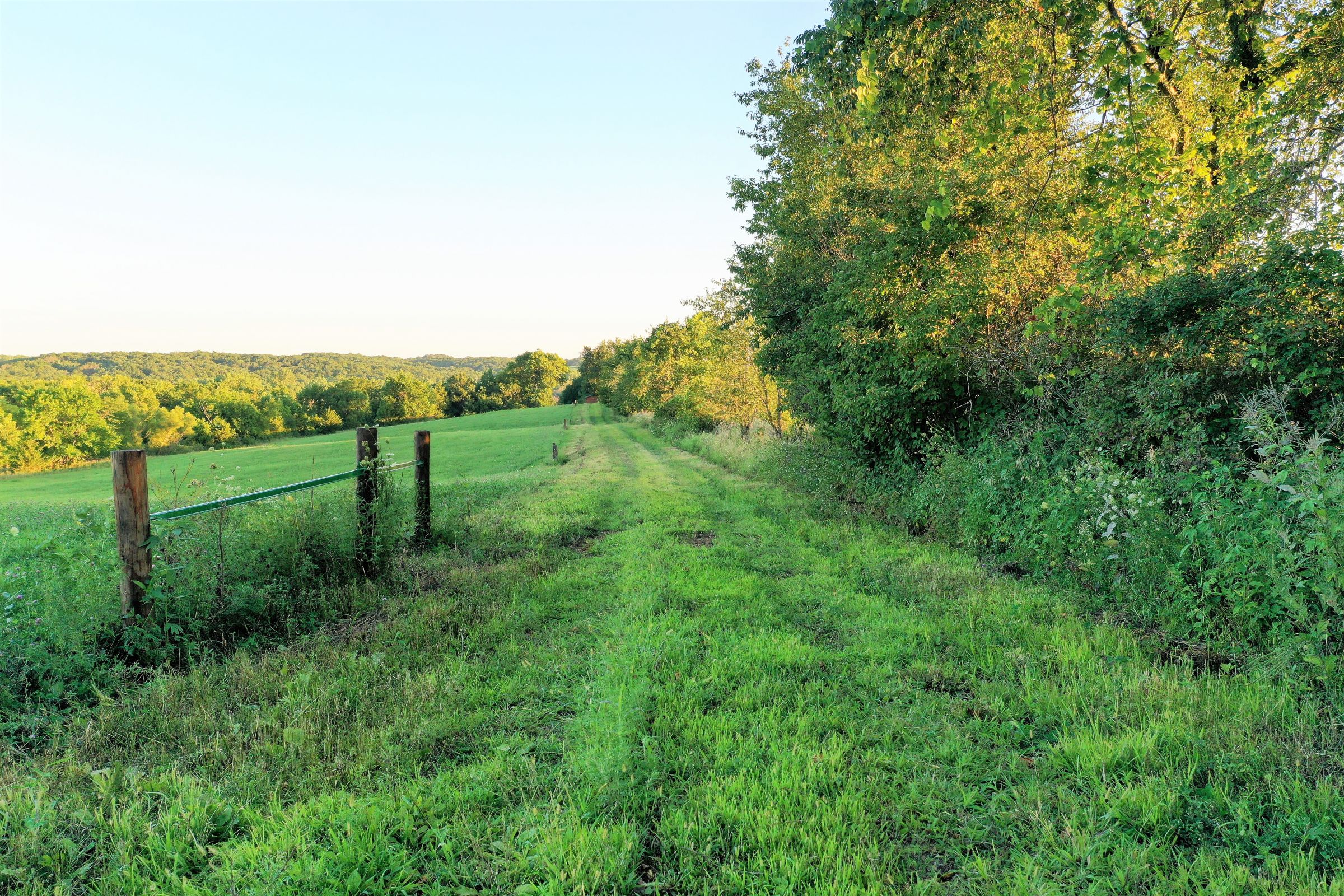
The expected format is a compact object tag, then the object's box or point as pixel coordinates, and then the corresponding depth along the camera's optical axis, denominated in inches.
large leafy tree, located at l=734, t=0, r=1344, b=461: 157.6
